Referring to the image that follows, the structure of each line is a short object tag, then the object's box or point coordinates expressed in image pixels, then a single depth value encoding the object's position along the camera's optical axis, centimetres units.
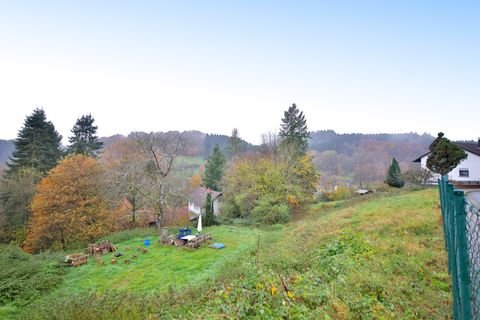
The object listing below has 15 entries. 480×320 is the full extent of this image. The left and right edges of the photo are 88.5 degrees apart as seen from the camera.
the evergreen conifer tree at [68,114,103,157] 3225
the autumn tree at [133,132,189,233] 2081
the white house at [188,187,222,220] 3669
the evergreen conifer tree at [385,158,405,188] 2863
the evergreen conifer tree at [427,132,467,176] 1970
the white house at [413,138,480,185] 2656
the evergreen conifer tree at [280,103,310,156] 3622
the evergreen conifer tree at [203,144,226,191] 4206
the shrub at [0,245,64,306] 900
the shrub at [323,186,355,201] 3000
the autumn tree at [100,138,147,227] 2006
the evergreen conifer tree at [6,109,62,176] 2592
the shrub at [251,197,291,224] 2273
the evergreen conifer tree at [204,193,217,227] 2386
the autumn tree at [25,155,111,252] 1809
